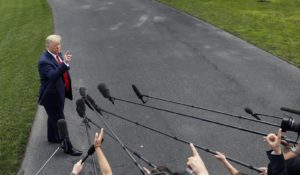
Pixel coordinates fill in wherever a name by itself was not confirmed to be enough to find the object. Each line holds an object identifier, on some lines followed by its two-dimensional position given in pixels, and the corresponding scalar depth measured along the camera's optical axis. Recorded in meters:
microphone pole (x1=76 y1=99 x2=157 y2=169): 6.95
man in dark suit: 7.89
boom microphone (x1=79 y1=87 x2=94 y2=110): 7.34
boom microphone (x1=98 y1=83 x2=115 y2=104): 7.65
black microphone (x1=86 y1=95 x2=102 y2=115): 7.31
